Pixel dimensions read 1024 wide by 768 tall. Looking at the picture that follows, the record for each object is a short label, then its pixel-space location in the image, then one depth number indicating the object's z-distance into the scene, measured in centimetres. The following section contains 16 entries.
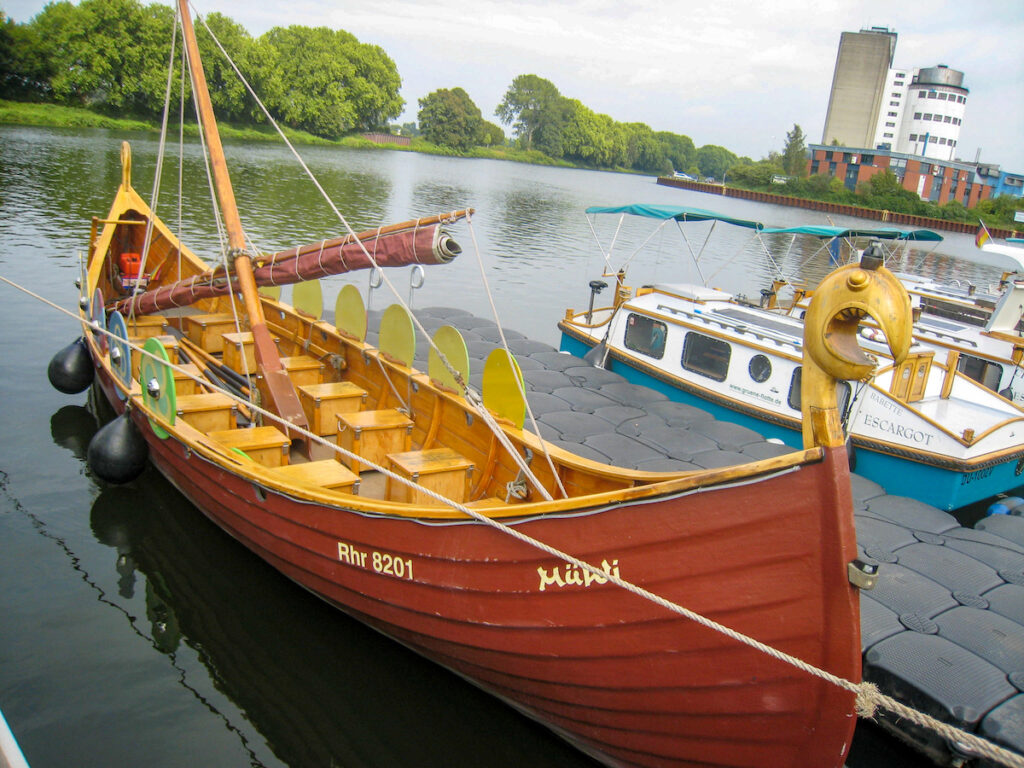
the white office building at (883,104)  10756
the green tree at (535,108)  14325
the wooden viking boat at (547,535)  362
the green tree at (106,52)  5669
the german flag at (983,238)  2039
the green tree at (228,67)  6306
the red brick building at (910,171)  8494
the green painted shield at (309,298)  1050
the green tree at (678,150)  17488
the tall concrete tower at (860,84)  11362
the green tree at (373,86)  9031
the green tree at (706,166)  19775
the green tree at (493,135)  12726
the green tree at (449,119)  11269
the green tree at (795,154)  10281
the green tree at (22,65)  5334
